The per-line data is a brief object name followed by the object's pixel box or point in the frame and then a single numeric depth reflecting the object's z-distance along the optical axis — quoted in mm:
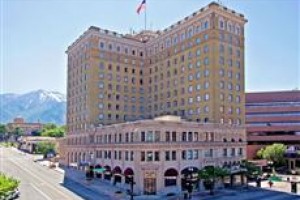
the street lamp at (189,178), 46609
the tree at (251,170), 51716
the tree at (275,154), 69312
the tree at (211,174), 44634
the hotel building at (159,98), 45879
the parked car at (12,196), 30459
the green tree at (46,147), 96908
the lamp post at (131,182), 40660
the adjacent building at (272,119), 79269
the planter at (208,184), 45235
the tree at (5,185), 27800
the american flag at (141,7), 58754
